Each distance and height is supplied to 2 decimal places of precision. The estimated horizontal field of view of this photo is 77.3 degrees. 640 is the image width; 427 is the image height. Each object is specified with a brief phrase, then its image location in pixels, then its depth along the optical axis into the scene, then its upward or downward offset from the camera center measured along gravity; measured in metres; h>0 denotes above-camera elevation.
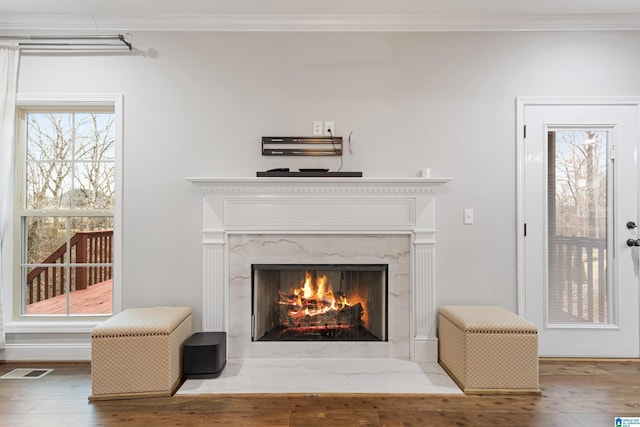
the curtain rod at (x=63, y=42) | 2.94 +1.28
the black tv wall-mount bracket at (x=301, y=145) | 2.94 +0.52
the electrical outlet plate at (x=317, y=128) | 2.96 +0.65
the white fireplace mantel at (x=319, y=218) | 2.88 -0.02
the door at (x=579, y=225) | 2.97 -0.07
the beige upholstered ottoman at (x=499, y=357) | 2.40 -0.85
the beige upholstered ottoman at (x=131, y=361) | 2.33 -0.85
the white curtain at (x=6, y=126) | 2.91 +0.66
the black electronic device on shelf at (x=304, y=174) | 2.82 +0.30
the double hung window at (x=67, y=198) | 3.07 +0.14
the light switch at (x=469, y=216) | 2.97 +0.00
